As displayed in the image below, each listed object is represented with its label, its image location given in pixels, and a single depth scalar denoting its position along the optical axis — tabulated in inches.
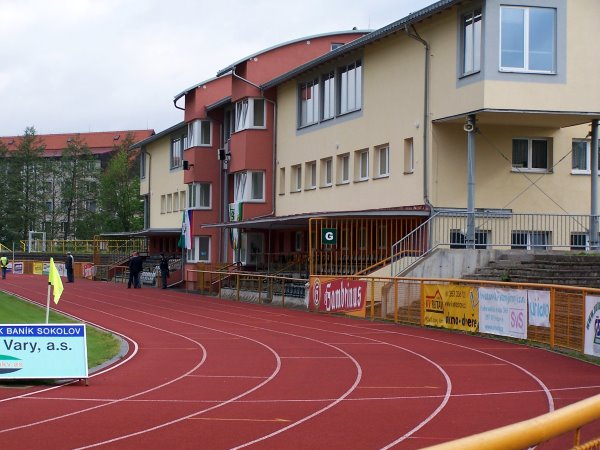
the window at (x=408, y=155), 1251.5
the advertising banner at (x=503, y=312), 797.9
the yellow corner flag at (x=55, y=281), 625.6
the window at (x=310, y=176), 1576.0
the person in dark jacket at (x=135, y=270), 1994.3
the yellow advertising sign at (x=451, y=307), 884.0
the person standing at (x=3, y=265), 2514.8
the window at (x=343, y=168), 1449.3
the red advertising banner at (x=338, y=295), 1124.5
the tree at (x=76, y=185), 4015.8
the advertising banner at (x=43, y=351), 572.1
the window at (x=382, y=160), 1318.9
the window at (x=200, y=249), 2030.0
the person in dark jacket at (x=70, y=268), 2264.0
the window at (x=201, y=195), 2039.9
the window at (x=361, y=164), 1385.3
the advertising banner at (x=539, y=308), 757.9
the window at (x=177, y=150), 2303.2
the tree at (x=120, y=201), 4013.3
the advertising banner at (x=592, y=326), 666.8
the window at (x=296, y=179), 1641.2
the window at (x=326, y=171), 1507.1
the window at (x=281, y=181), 1711.1
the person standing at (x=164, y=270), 1985.7
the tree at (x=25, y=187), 3941.9
